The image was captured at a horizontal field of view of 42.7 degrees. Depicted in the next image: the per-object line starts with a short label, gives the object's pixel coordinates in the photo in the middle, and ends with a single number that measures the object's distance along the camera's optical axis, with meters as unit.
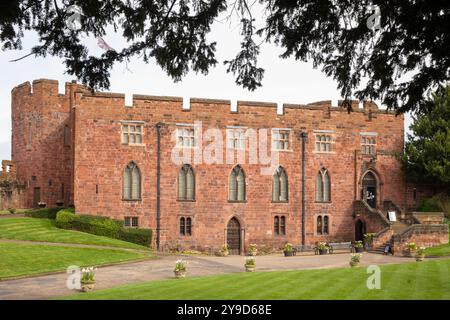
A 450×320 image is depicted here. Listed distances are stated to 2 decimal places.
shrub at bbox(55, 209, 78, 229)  36.00
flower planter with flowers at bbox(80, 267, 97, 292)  19.45
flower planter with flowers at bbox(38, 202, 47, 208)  42.22
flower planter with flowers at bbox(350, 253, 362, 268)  26.31
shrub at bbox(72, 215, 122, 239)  35.81
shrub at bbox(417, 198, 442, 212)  41.72
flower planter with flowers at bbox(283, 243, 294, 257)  35.83
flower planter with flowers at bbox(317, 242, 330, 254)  36.25
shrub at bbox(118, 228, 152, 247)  36.34
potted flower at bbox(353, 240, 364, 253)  36.19
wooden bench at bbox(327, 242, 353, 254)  37.16
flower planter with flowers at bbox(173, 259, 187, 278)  22.52
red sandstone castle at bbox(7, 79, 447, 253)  37.53
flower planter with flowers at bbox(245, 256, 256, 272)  25.78
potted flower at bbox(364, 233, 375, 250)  37.12
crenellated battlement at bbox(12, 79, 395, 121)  37.78
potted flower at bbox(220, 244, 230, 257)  37.22
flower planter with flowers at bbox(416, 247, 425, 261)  29.15
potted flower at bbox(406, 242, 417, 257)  32.45
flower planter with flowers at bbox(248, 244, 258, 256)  36.93
